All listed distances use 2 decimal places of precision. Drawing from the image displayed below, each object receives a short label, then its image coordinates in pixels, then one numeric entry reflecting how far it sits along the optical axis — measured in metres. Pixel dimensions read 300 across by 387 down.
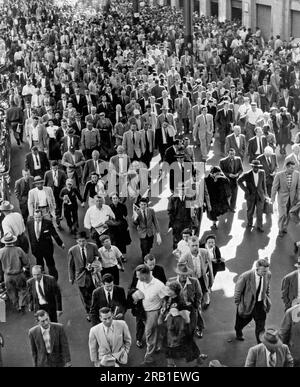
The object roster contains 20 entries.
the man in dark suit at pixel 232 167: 13.19
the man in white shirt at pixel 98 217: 10.90
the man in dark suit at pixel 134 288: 8.63
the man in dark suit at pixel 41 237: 10.41
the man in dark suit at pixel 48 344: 7.59
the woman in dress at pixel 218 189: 12.70
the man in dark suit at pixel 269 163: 13.45
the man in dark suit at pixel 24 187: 12.56
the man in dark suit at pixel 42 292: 8.79
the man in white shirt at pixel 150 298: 8.39
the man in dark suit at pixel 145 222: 10.92
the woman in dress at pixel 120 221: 11.28
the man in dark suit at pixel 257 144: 14.24
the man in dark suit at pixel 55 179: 12.79
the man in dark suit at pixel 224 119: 16.78
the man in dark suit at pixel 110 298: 8.51
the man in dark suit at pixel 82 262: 9.45
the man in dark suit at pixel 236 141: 14.65
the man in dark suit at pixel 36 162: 13.95
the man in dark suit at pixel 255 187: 12.57
